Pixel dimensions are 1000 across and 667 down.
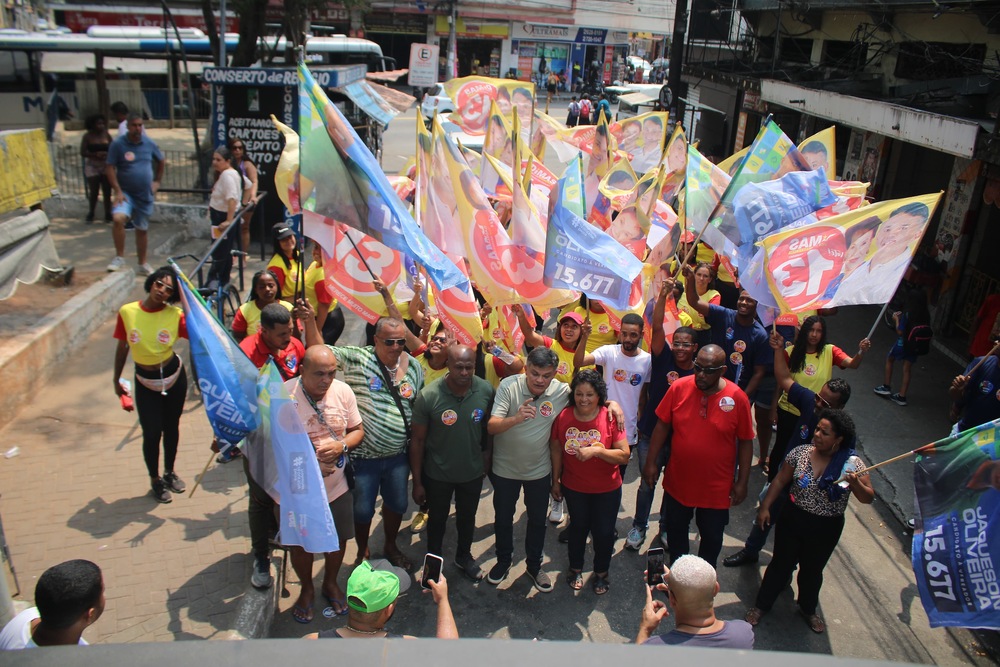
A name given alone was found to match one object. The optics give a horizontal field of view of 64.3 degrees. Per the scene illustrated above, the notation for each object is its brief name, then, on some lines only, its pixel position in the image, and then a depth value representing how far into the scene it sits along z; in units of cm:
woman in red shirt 480
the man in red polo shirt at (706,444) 483
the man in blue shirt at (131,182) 958
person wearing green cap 309
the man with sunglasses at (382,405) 485
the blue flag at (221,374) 427
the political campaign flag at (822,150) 888
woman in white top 955
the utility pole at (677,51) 1703
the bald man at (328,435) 438
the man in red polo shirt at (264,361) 473
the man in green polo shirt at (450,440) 484
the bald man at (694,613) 323
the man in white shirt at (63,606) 298
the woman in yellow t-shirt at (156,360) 542
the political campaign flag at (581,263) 555
